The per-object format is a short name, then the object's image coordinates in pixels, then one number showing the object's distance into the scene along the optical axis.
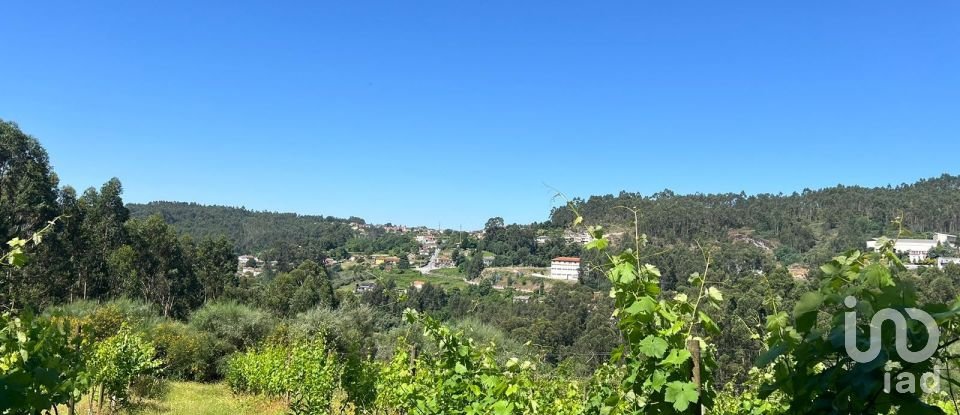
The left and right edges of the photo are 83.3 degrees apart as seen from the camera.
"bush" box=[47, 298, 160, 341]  18.19
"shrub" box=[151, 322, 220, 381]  17.30
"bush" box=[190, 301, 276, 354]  20.31
